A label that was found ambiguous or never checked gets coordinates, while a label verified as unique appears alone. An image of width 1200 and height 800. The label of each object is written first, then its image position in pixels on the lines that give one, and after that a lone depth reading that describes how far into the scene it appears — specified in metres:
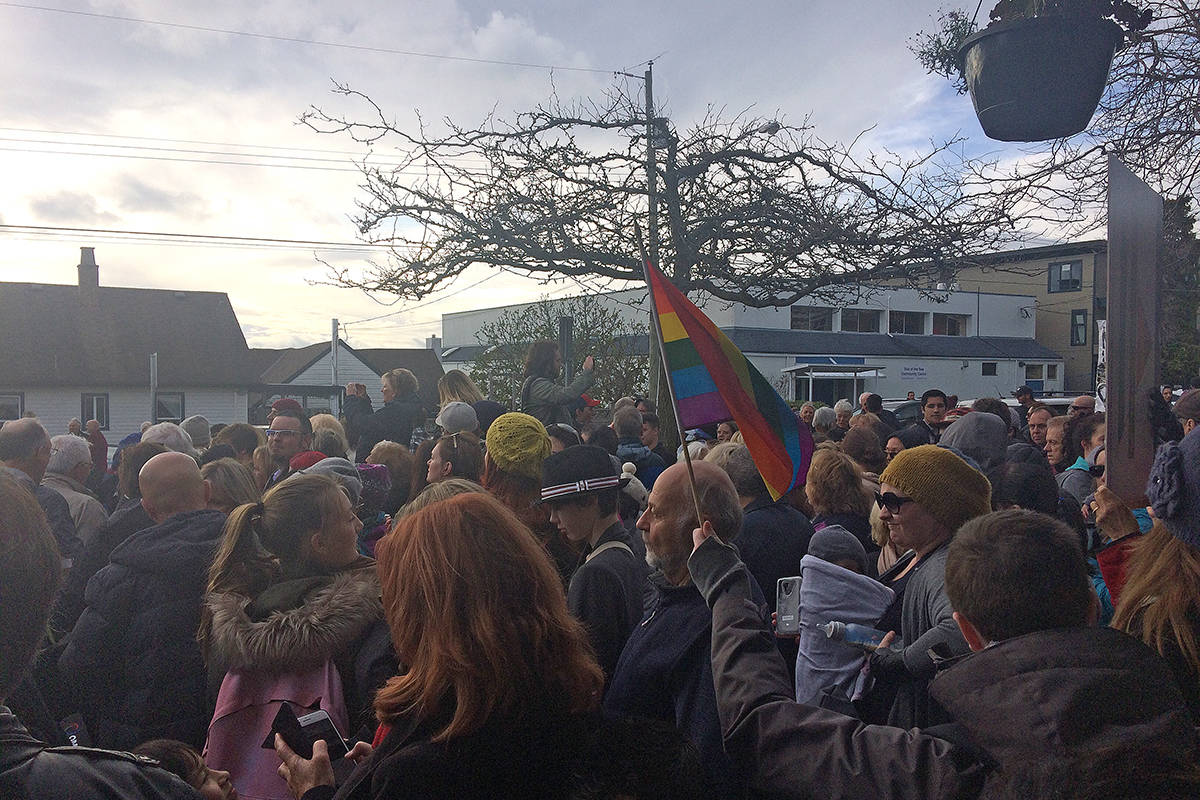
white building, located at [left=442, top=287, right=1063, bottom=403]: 40.09
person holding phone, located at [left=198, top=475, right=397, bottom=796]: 2.61
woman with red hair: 1.79
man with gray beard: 2.31
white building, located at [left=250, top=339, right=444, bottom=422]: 42.78
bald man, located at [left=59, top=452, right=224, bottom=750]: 3.15
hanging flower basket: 3.35
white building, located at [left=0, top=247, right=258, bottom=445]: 34.25
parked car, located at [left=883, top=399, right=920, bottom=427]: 12.73
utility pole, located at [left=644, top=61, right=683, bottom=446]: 8.78
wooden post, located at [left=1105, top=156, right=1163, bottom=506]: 2.77
